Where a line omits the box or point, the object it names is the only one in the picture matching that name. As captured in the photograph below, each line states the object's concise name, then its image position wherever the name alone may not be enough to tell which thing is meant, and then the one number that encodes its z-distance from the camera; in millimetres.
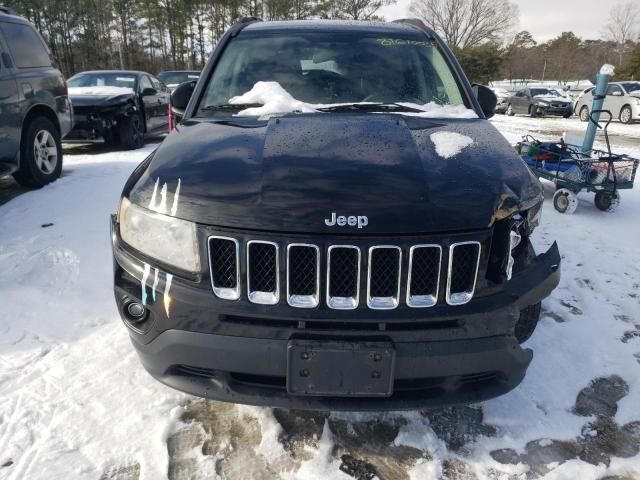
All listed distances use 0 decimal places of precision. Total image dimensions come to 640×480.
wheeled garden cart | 5562
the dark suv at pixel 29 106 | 5070
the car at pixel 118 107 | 8031
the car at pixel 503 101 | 23598
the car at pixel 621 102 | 17828
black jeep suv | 1623
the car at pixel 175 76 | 16109
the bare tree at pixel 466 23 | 52062
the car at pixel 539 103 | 21344
